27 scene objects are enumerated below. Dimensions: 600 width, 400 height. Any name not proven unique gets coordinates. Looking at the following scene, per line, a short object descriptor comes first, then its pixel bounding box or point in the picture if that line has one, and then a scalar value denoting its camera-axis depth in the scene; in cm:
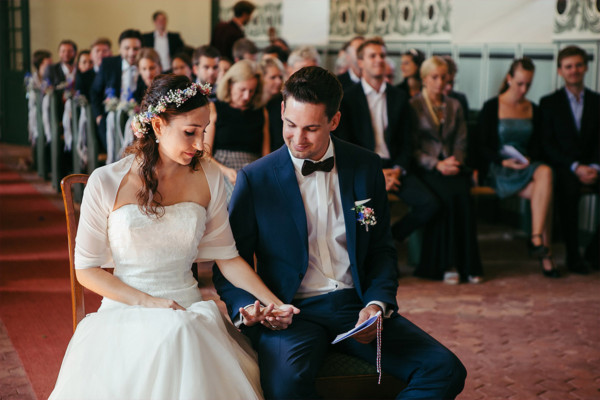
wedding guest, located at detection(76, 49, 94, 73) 939
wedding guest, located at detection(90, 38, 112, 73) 908
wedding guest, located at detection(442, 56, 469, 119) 685
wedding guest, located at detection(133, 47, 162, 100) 681
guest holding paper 594
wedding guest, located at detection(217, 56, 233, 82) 694
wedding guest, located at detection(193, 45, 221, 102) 657
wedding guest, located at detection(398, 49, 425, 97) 805
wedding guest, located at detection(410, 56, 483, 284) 563
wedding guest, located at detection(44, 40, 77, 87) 975
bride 230
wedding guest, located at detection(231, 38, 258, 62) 793
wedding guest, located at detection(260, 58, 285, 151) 541
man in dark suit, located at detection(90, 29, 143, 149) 758
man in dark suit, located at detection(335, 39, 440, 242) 562
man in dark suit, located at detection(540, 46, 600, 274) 603
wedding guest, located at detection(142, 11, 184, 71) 1146
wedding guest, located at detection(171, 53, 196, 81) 802
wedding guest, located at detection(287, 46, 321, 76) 695
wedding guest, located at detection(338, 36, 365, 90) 640
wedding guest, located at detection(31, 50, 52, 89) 1048
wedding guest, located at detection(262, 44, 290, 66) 850
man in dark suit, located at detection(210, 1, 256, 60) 967
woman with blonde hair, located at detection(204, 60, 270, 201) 520
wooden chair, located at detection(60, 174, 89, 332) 263
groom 256
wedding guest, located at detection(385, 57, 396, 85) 749
